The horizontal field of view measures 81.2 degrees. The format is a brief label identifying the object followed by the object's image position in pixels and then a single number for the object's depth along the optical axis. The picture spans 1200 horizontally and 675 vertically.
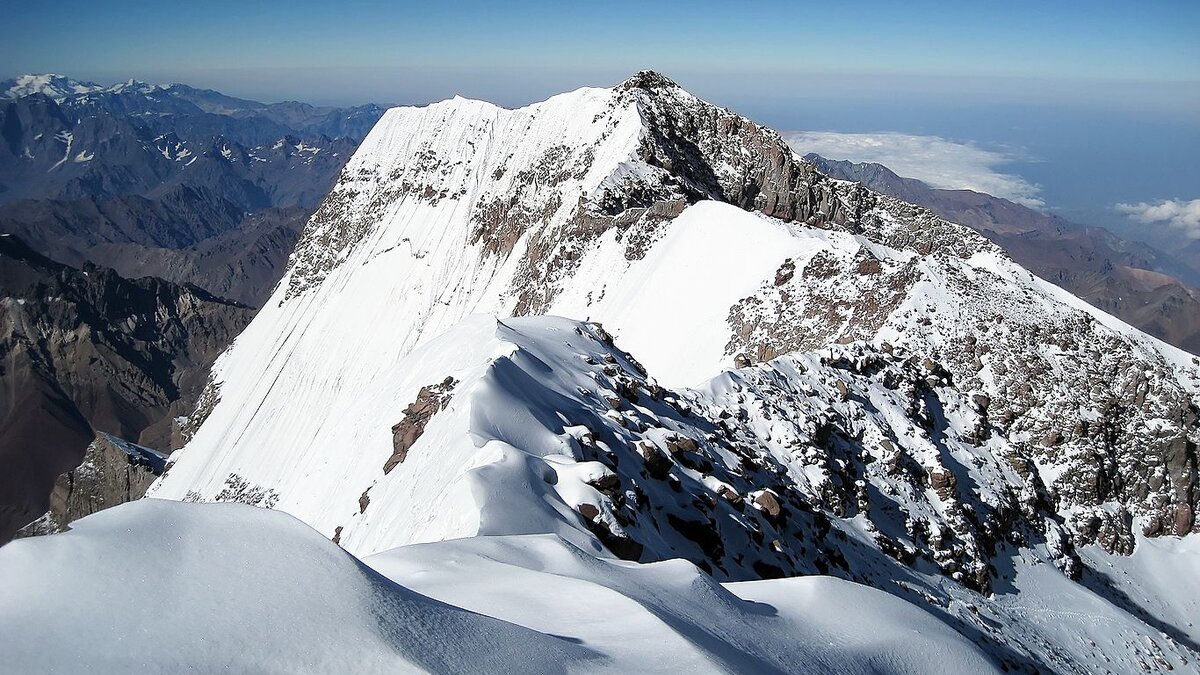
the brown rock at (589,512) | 14.30
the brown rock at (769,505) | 21.44
